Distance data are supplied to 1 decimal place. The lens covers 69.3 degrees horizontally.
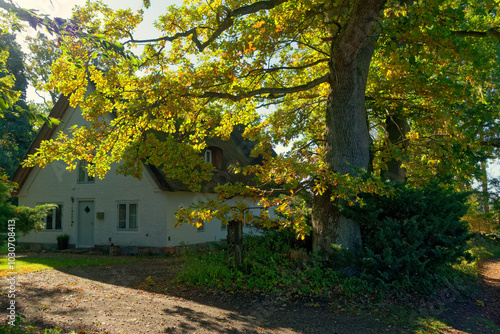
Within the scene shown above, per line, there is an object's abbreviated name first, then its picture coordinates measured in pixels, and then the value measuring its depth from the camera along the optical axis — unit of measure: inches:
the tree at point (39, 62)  1074.2
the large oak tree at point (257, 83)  317.7
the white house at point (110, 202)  611.5
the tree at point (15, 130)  1028.5
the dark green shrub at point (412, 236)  304.5
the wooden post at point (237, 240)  340.8
